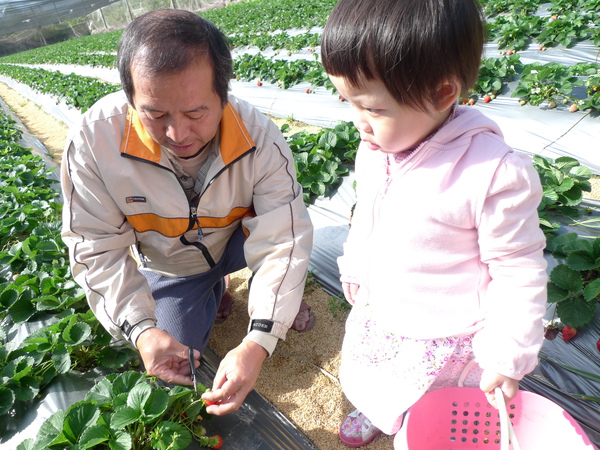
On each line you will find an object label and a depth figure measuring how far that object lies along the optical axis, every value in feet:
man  4.40
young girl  3.03
